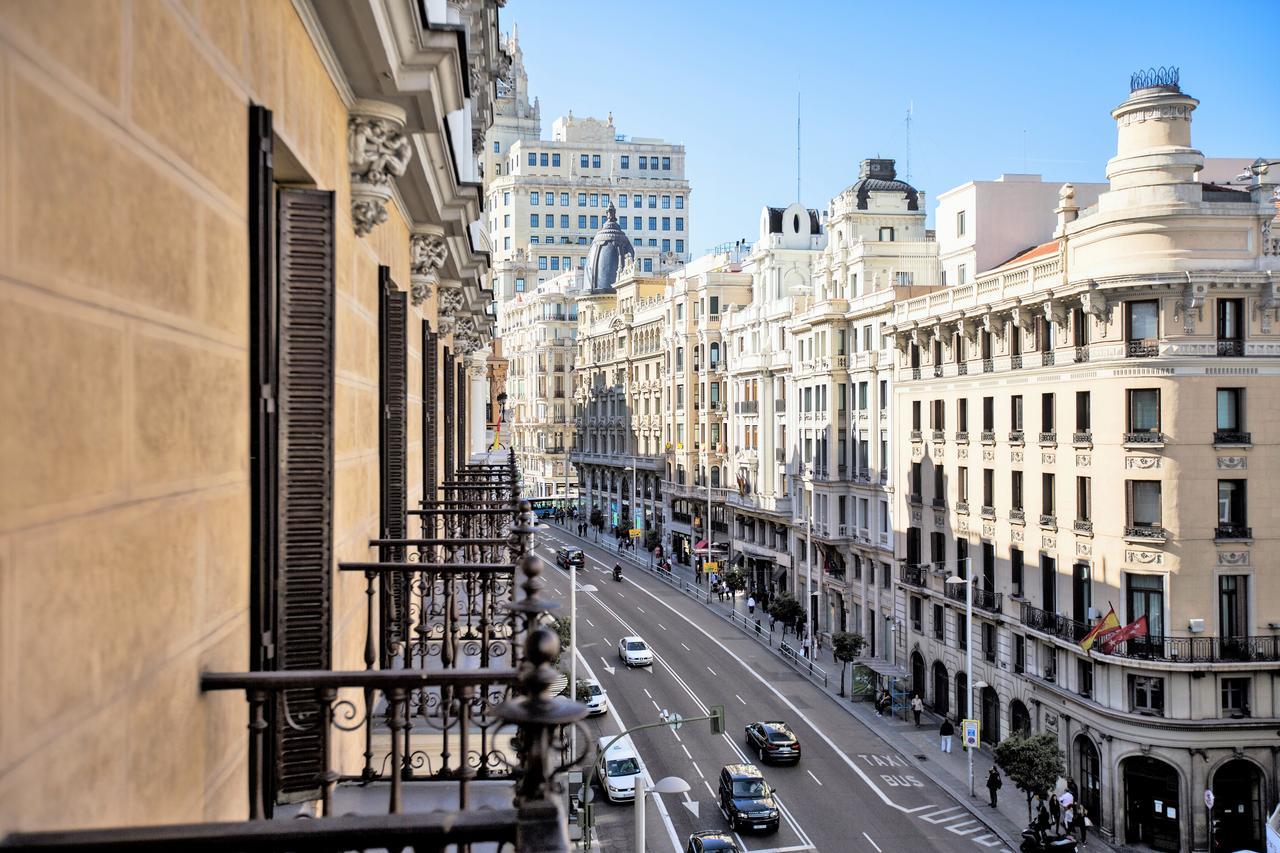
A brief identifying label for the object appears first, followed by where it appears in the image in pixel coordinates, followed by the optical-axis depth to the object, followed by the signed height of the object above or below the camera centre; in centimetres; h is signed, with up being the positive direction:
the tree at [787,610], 5197 -789
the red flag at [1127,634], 3009 -528
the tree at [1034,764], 2909 -865
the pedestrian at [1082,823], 2988 -1052
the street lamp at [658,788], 2095 -669
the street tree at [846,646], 4381 -815
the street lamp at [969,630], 3440 -592
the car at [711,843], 2488 -925
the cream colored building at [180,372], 305 +31
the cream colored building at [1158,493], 2994 -141
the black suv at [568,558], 7056 -743
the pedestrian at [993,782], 3075 -961
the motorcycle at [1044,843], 2638 -988
